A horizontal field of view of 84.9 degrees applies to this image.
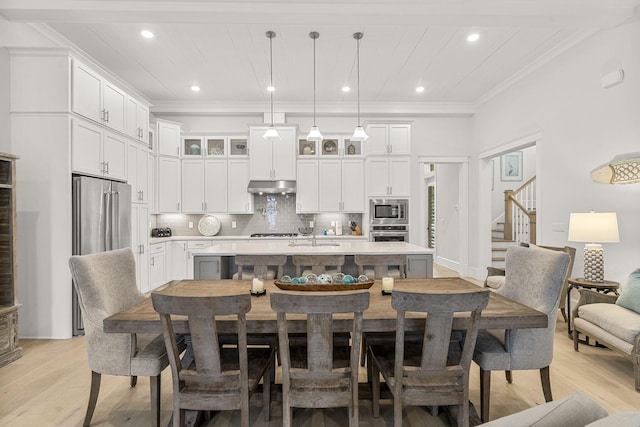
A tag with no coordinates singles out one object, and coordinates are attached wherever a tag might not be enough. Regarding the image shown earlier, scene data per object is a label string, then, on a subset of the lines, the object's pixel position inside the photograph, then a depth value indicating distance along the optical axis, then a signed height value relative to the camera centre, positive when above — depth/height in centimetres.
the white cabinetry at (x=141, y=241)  477 -40
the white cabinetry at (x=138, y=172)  465 +55
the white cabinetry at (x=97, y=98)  361 +128
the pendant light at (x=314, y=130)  388 +93
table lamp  324 -21
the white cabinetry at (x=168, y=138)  585 +126
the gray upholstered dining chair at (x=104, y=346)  197 -79
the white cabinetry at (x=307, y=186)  618 +46
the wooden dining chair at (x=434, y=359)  160 -73
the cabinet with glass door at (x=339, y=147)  619 +116
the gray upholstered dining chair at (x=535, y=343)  203 -78
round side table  327 -69
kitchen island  351 -45
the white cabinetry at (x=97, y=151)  362 +69
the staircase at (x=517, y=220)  702 -16
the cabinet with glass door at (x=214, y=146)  621 +118
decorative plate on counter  638 -26
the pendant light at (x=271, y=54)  388 +197
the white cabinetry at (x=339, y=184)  619 +50
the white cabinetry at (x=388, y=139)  599 +126
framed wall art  848 +113
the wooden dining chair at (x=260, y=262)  302 -43
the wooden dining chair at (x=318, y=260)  294 -40
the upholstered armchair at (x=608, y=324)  257 -90
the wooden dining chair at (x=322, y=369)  156 -77
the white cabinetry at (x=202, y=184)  618 +50
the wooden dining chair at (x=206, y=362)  158 -74
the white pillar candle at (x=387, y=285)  228 -48
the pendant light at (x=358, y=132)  391 +90
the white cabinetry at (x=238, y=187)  620 +44
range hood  604 +44
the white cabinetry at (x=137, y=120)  456 +126
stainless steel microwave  592 +0
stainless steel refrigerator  358 -6
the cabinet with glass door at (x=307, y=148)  622 +115
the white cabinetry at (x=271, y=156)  609 +98
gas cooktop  620 -40
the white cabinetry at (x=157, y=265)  523 -82
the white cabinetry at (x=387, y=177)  600 +60
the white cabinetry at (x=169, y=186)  596 +45
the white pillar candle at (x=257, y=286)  227 -48
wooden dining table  174 -55
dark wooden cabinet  306 -33
